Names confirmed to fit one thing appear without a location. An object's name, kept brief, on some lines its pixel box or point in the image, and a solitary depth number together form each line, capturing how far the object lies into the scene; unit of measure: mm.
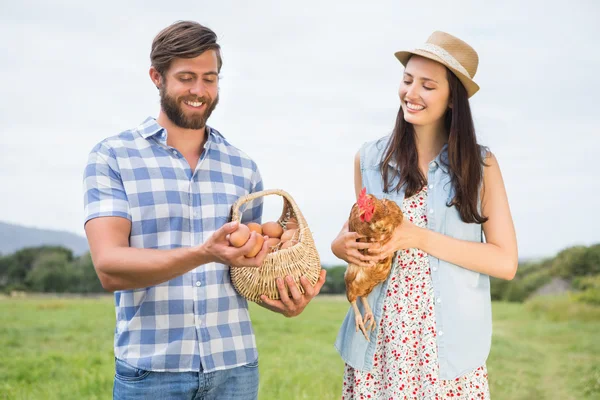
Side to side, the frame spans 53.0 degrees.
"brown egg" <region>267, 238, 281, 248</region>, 2424
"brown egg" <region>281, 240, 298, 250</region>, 2414
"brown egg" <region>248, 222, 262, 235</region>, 2439
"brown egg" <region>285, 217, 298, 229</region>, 2572
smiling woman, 2520
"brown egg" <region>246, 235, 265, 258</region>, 2102
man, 2291
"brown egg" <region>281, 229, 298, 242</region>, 2460
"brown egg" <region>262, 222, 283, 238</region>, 2494
